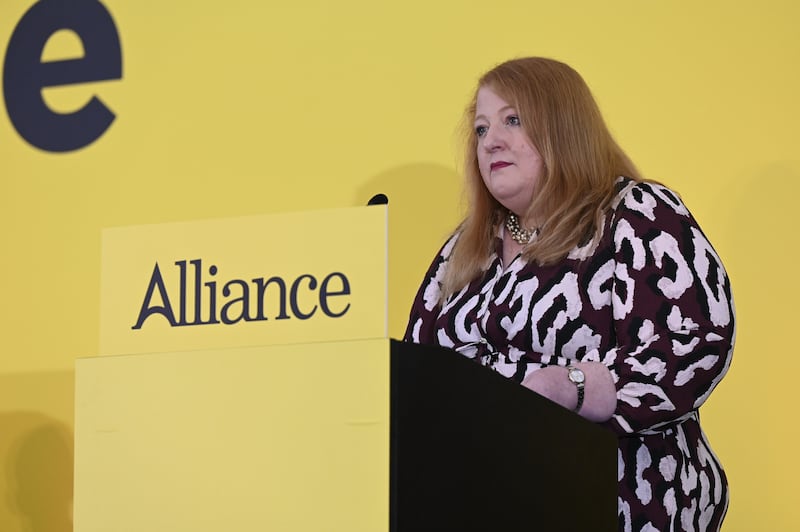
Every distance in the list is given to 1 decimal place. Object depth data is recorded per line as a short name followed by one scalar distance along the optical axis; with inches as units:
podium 119.8
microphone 130.3
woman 145.8
